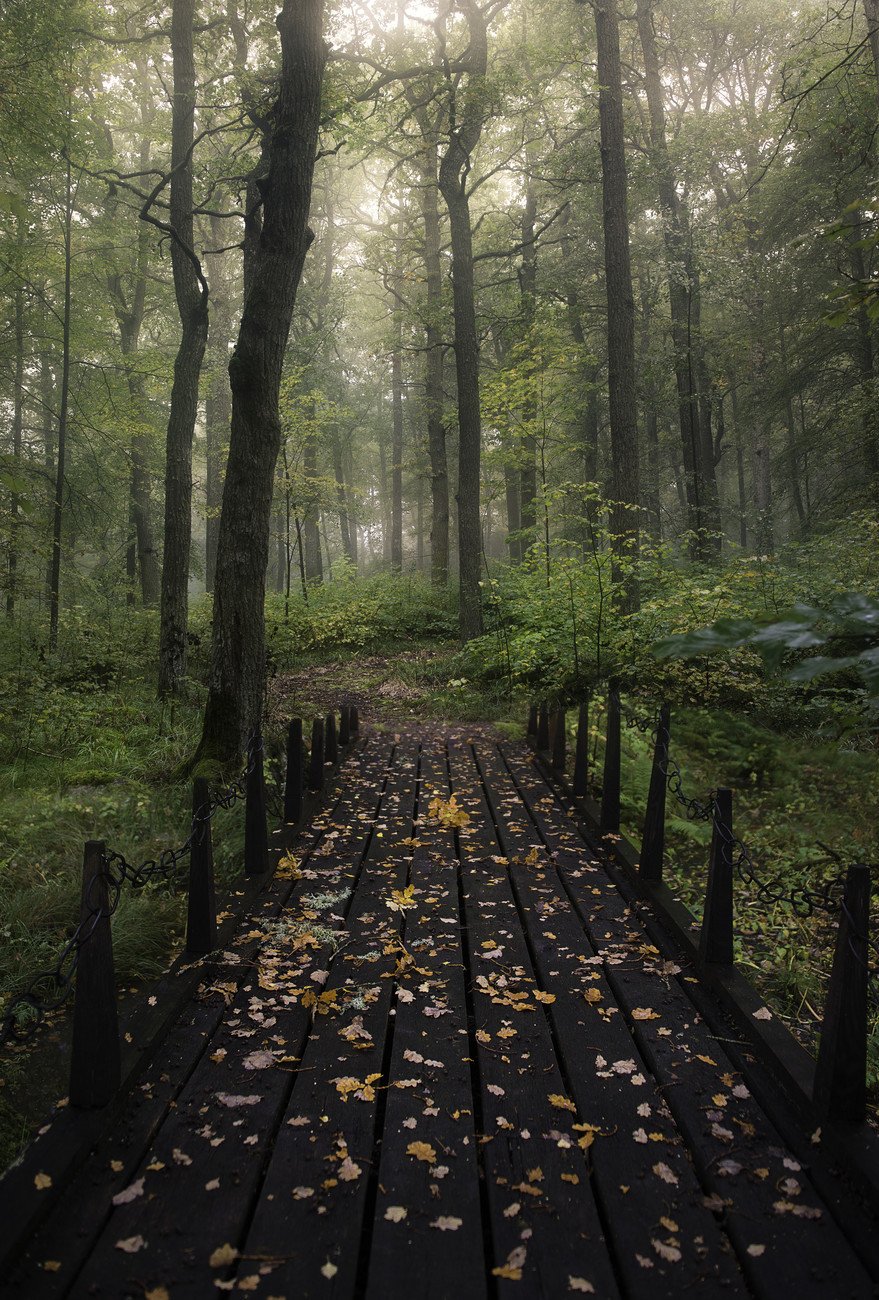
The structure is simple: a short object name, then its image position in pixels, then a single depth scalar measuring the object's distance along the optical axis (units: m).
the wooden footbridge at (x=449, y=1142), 1.90
